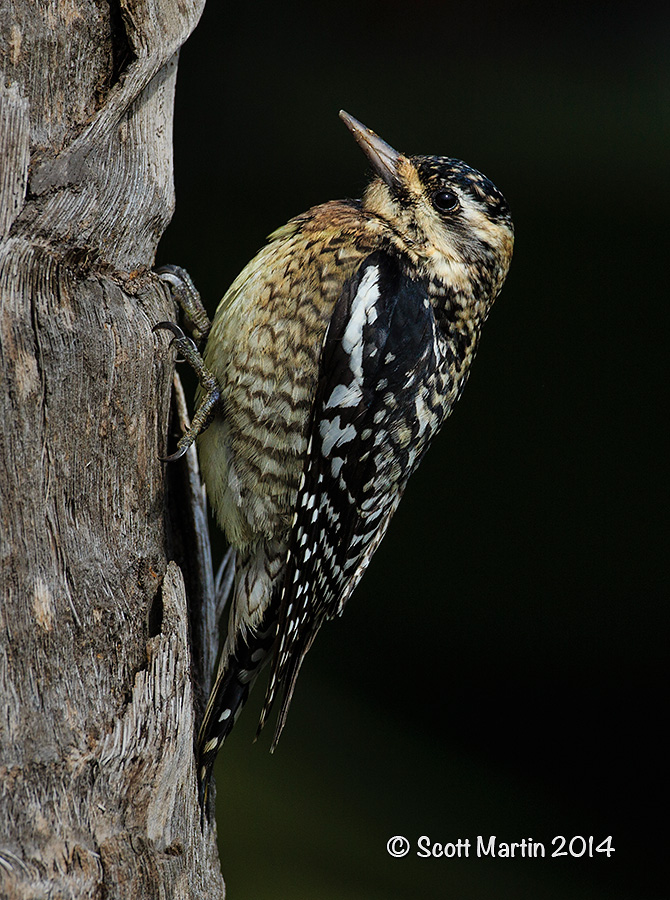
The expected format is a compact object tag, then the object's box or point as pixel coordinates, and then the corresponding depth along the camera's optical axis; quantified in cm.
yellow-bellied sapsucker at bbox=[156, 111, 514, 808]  494
